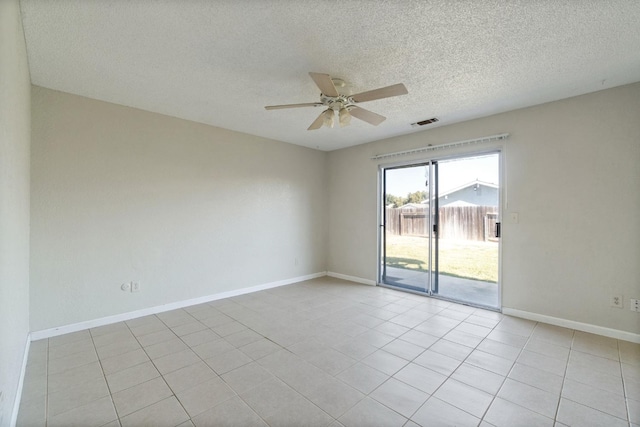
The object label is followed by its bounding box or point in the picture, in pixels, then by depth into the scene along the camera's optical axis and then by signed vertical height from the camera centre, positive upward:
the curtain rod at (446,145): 3.50 +1.04
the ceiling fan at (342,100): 2.18 +1.06
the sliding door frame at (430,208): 3.54 +0.25
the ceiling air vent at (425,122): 3.72 +1.34
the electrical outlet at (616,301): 2.77 -0.86
